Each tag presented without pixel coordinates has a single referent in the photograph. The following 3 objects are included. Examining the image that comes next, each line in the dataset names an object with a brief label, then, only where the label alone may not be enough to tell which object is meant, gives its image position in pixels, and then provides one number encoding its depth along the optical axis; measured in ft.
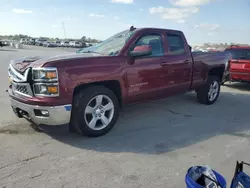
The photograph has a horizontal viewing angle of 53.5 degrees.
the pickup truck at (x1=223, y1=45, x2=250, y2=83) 28.99
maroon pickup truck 11.84
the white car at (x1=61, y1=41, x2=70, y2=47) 204.74
